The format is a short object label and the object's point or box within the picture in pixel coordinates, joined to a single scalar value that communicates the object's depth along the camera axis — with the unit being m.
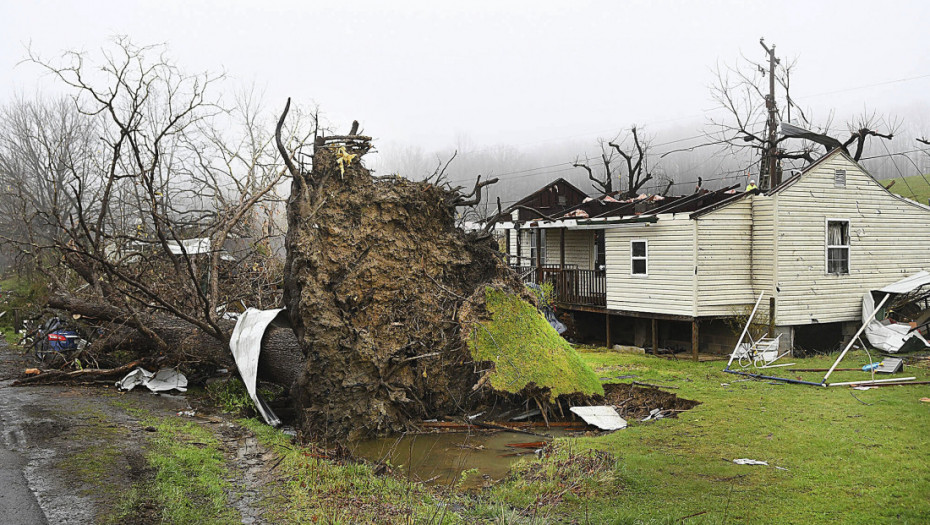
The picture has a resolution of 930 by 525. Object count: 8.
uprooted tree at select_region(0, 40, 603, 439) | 9.51
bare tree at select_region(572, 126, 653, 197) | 31.68
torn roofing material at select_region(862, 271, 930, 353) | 15.80
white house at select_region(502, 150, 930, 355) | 16.77
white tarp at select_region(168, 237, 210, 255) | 17.89
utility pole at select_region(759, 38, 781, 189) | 23.19
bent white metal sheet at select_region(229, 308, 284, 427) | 9.84
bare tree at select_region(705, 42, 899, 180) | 20.46
